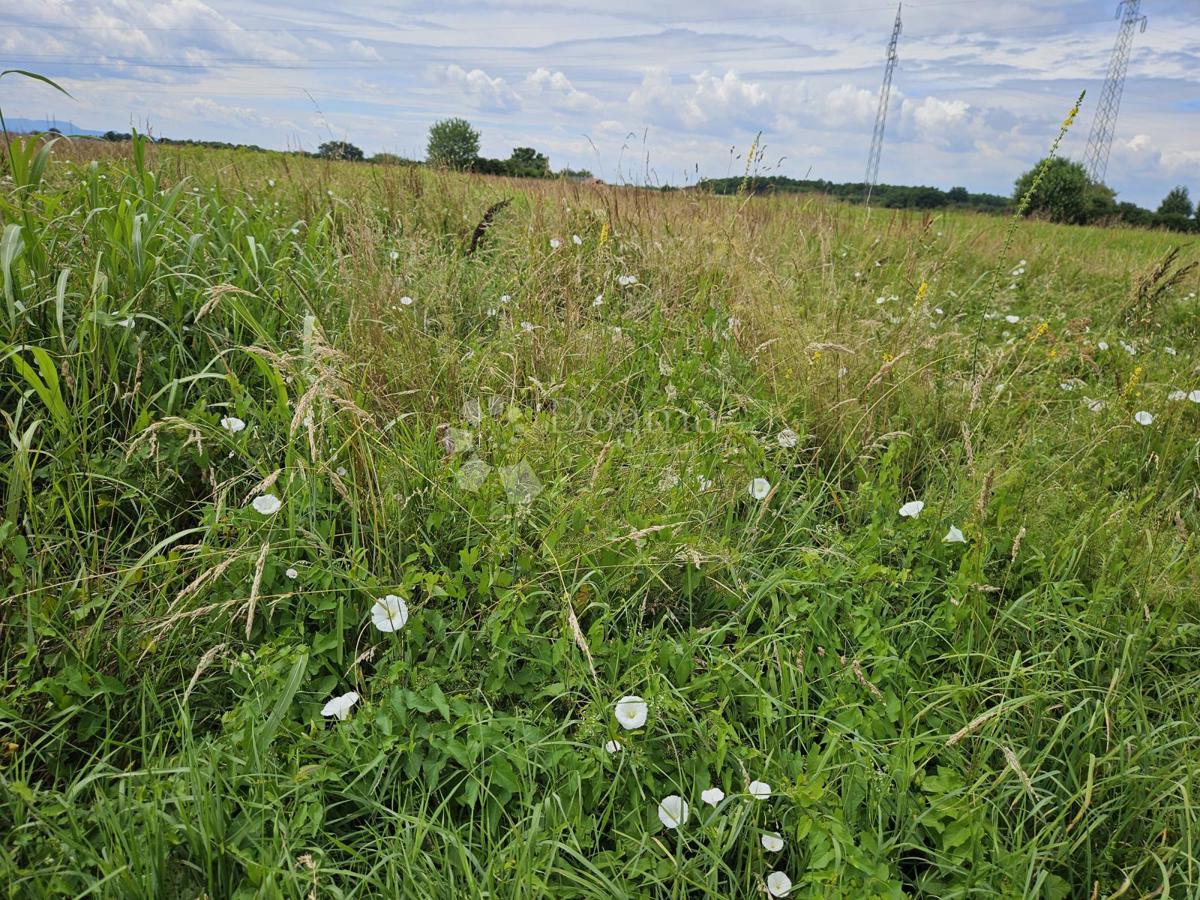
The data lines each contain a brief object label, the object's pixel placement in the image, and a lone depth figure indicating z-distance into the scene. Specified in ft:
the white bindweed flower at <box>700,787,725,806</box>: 4.25
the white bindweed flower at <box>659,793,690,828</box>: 4.20
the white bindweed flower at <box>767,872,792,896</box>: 3.92
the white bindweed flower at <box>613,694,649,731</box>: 4.50
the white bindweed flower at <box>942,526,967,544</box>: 6.41
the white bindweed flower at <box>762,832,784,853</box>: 4.12
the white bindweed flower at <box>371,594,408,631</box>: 4.94
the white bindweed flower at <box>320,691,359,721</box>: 4.54
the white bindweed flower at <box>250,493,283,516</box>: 5.50
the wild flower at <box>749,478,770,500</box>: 6.89
